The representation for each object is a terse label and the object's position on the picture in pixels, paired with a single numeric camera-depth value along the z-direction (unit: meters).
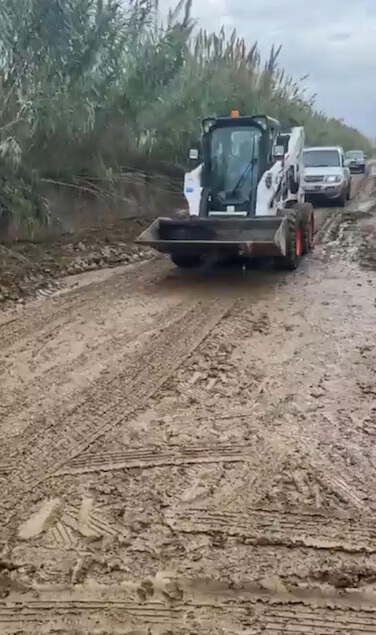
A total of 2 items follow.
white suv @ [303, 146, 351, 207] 19.67
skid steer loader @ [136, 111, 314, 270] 9.98
